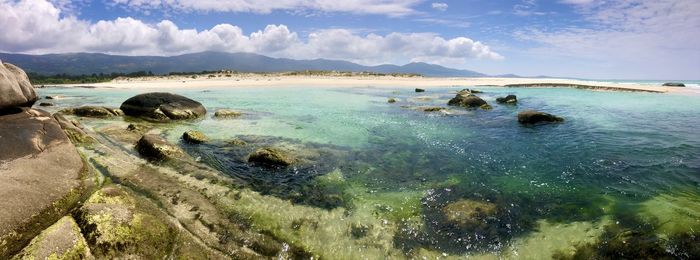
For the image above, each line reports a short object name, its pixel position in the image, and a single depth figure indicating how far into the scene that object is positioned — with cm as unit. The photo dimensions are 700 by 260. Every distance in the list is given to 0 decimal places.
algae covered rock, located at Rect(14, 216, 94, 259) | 612
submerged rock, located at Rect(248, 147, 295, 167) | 1362
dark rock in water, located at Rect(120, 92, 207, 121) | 2384
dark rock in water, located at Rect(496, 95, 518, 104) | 3619
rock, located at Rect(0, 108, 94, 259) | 682
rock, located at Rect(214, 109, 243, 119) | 2580
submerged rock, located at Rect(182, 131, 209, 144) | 1709
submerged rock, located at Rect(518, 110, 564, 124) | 2317
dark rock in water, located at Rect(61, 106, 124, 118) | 2458
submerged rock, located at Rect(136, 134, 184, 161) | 1365
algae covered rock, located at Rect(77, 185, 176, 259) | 669
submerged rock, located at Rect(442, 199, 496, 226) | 940
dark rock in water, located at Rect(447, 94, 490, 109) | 3272
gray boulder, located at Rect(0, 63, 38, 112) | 1095
